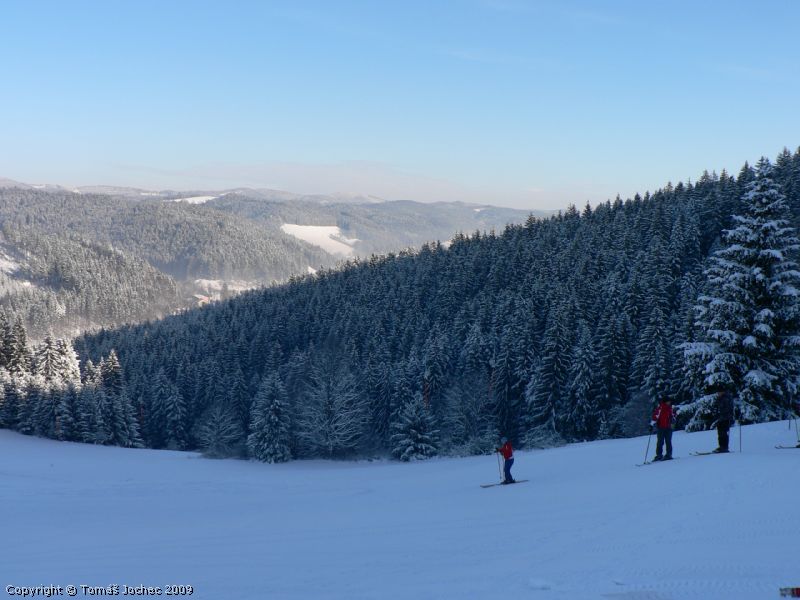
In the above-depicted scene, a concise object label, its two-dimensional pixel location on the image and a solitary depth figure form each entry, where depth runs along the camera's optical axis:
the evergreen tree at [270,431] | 59.41
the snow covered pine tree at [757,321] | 24.56
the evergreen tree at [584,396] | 50.75
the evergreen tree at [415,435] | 55.72
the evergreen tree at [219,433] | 62.31
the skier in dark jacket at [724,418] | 18.25
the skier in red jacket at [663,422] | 18.64
